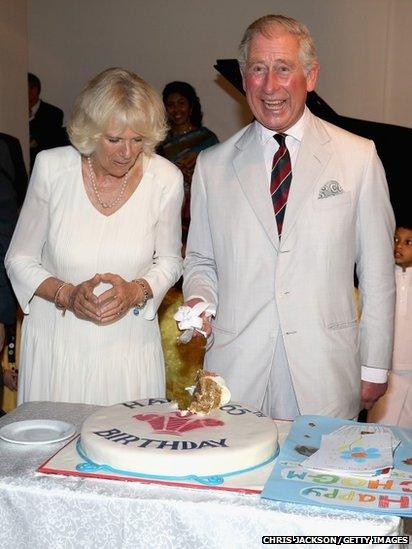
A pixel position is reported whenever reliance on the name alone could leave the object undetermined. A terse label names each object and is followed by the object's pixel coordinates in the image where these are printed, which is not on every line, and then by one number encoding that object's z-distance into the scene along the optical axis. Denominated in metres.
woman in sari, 7.50
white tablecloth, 1.69
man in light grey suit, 2.63
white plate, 2.06
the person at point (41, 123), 8.11
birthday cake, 1.83
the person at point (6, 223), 3.14
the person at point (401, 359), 4.19
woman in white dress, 2.79
